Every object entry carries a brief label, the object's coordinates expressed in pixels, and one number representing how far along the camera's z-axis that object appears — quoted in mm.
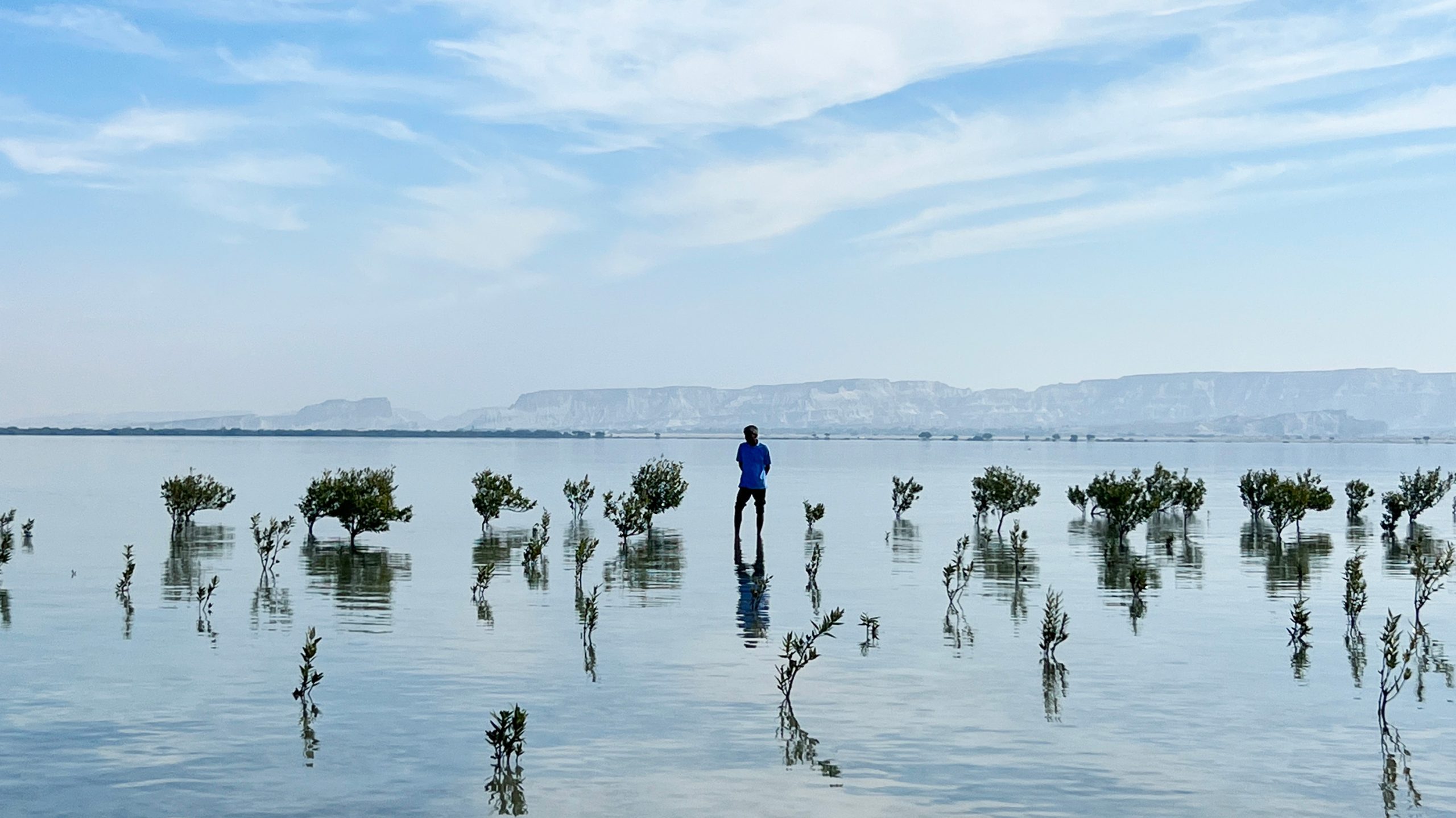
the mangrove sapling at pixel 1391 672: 9797
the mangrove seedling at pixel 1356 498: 33438
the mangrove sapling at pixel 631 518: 24500
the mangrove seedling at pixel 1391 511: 28188
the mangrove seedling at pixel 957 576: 15836
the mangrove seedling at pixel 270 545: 19306
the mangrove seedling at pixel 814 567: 18050
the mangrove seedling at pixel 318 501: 25641
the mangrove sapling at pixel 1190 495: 31031
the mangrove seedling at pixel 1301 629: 12984
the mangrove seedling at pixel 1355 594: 13797
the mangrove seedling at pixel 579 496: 32250
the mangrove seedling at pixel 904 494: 33500
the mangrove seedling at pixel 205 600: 15094
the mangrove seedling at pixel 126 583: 16328
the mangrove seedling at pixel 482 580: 16359
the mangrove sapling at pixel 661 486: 30328
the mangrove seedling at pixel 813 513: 29078
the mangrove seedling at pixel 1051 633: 11836
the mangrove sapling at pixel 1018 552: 19969
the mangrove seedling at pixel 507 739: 8312
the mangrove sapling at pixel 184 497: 27234
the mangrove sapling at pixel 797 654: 10156
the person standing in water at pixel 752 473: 25344
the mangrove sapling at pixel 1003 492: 30875
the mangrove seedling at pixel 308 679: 9914
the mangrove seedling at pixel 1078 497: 34031
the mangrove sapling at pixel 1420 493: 31297
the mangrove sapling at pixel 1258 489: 29062
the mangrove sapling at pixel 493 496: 28938
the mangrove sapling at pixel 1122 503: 25094
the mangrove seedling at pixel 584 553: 17922
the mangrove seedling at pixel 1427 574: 14156
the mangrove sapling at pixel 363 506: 25047
